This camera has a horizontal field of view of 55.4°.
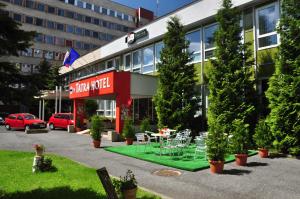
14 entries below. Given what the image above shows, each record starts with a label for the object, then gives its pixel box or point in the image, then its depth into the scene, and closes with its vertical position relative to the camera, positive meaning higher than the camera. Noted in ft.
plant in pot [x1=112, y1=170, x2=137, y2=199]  20.54 -5.35
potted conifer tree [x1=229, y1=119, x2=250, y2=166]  36.24 -3.79
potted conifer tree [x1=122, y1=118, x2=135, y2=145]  57.94 -3.37
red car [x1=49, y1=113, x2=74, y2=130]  95.91 -1.91
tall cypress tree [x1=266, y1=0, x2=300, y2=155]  40.35 +4.17
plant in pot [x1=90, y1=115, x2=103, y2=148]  53.16 -2.88
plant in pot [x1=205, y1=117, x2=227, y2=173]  32.48 -3.90
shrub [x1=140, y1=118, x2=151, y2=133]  62.49 -2.49
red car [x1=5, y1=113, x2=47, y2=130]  91.17 -2.45
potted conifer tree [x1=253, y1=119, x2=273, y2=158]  40.83 -3.48
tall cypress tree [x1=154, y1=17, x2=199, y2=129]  59.41 +6.45
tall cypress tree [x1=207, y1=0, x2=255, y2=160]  48.65 +6.66
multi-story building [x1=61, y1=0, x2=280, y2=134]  52.16 +15.22
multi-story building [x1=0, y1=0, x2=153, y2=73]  179.73 +62.31
